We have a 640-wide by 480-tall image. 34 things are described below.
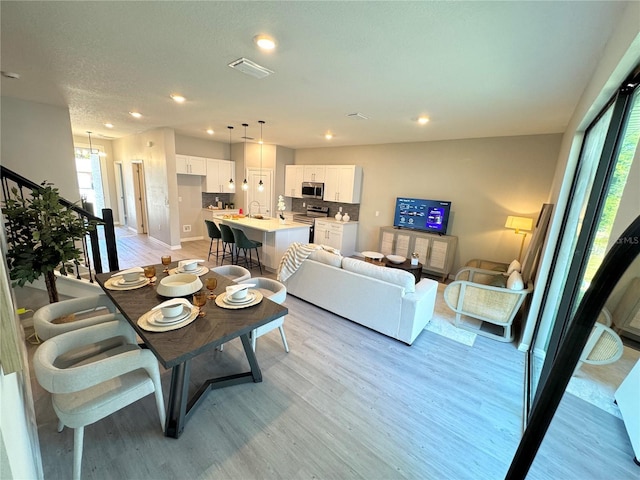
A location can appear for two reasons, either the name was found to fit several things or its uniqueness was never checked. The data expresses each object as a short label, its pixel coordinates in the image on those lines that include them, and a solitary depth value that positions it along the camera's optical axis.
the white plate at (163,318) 1.59
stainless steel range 6.88
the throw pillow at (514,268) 3.41
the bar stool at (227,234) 4.70
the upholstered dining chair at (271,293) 2.30
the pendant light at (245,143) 4.71
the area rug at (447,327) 2.98
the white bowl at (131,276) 2.11
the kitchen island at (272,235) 4.66
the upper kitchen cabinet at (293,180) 7.00
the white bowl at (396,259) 4.37
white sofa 2.75
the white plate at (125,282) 2.08
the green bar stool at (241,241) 4.51
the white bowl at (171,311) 1.60
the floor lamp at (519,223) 4.00
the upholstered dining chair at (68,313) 1.71
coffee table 4.09
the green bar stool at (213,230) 5.08
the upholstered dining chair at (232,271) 2.85
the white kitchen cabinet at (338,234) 6.23
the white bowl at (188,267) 2.43
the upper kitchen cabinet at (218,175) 6.87
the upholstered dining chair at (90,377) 1.29
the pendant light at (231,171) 7.31
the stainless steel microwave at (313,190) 6.69
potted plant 2.23
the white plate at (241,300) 1.90
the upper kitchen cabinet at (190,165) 6.15
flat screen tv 4.98
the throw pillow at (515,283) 2.79
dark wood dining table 1.43
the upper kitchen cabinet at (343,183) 6.16
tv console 4.86
